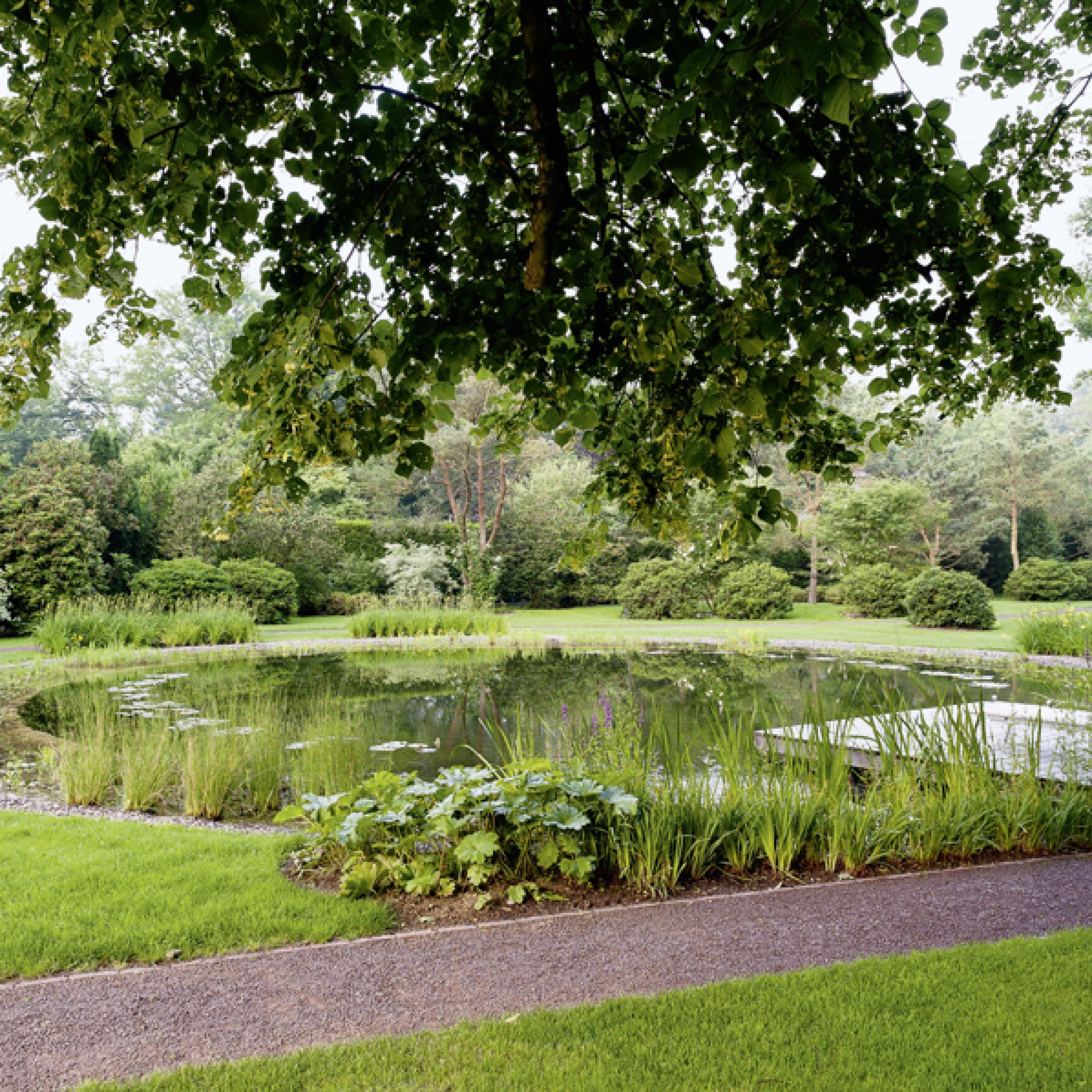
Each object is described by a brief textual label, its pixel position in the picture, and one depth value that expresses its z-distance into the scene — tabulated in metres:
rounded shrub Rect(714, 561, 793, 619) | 19.48
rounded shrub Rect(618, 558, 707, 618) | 20.08
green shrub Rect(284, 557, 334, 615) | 20.05
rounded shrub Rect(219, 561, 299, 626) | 17.70
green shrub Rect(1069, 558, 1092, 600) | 25.11
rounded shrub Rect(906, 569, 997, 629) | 16.19
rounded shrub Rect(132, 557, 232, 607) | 16.22
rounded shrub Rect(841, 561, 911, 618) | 19.70
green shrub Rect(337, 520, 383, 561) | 21.88
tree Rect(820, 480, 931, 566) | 22.19
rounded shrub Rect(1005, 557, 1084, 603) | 24.75
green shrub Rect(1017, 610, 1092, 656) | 11.13
